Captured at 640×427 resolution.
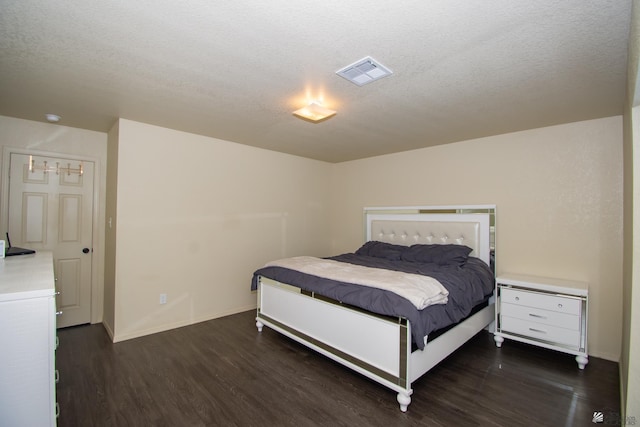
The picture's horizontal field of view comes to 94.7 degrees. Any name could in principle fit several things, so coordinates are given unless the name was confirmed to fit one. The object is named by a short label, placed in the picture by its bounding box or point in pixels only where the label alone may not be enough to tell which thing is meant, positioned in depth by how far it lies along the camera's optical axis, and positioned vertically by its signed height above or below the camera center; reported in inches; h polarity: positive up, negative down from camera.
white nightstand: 108.2 -37.4
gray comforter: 87.0 -26.9
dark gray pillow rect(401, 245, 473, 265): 137.6 -18.5
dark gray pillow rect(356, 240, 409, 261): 156.9 -19.6
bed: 87.7 -37.3
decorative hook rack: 132.1 +19.7
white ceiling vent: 77.2 +39.7
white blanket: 90.7 -22.8
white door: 130.3 -3.6
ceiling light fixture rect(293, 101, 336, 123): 102.8 +36.5
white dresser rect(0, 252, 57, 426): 50.8 -25.8
